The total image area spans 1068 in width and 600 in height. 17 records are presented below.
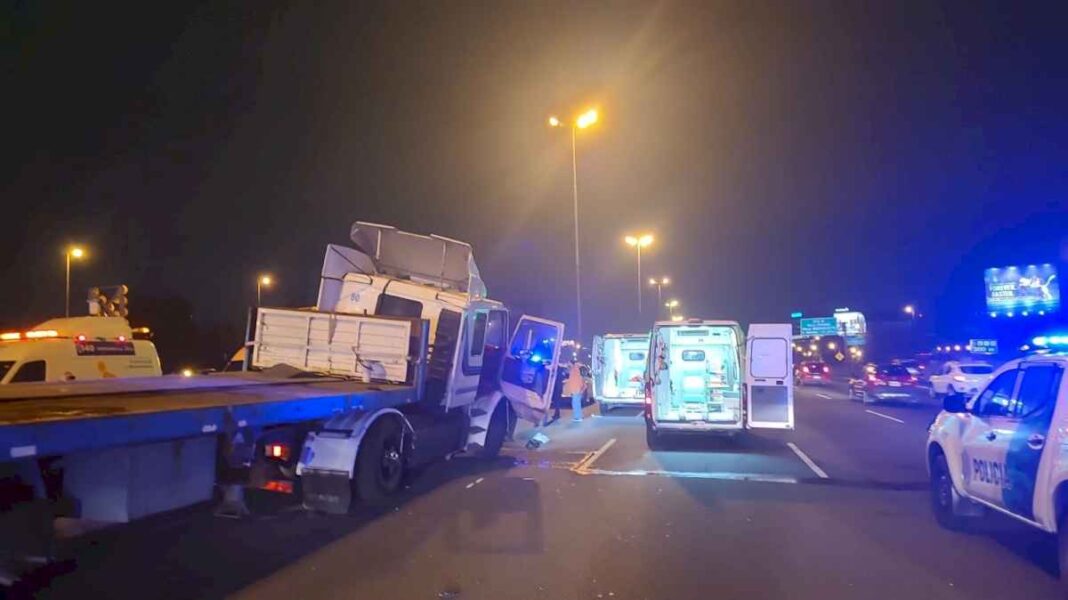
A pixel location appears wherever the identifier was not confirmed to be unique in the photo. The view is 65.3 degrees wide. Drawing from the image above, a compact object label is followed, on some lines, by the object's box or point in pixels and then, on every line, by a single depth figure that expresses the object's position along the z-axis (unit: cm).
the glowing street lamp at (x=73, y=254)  4069
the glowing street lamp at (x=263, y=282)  5154
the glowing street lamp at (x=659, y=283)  5781
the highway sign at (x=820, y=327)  7644
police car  648
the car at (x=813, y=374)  4916
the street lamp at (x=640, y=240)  3816
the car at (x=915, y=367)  2945
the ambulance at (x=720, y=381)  1484
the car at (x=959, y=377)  2680
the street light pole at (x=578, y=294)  2583
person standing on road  2194
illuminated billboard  5203
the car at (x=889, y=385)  2755
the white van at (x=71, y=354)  1342
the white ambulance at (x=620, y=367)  2347
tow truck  581
